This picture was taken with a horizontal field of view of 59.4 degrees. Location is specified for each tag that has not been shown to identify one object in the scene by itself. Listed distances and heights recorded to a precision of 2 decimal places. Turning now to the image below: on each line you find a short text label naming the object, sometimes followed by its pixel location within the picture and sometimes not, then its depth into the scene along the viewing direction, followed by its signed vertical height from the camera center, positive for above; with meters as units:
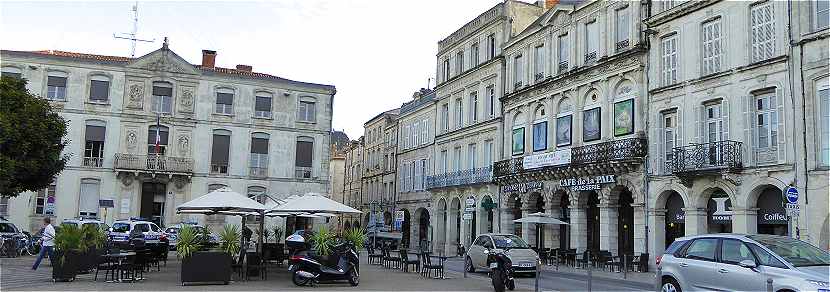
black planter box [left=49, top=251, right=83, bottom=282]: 16.47 -1.29
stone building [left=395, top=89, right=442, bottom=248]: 48.85 +3.91
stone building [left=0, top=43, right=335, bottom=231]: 42.72 +5.02
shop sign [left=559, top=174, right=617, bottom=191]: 28.77 +1.79
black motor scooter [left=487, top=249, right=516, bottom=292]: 16.05 -1.05
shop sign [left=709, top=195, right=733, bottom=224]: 23.83 +0.65
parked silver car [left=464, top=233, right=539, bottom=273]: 22.09 -0.89
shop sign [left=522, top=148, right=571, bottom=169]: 31.30 +2.90
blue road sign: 16.58 +0.83
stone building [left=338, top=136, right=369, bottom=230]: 68.06 +3.65
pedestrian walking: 20.11 -0.90
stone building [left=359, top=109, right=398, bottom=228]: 57.84 +4.50
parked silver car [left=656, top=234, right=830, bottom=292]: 10.55 -0.52
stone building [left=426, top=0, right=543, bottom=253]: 38.84 +5.85
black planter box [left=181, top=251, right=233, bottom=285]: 15.87 -1.17
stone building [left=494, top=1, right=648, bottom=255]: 28.05 +4.20
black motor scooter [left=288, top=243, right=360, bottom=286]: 16.78 -1.17
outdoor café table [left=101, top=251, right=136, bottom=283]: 16.55 -1.07
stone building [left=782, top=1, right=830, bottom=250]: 20.30 +3.32
